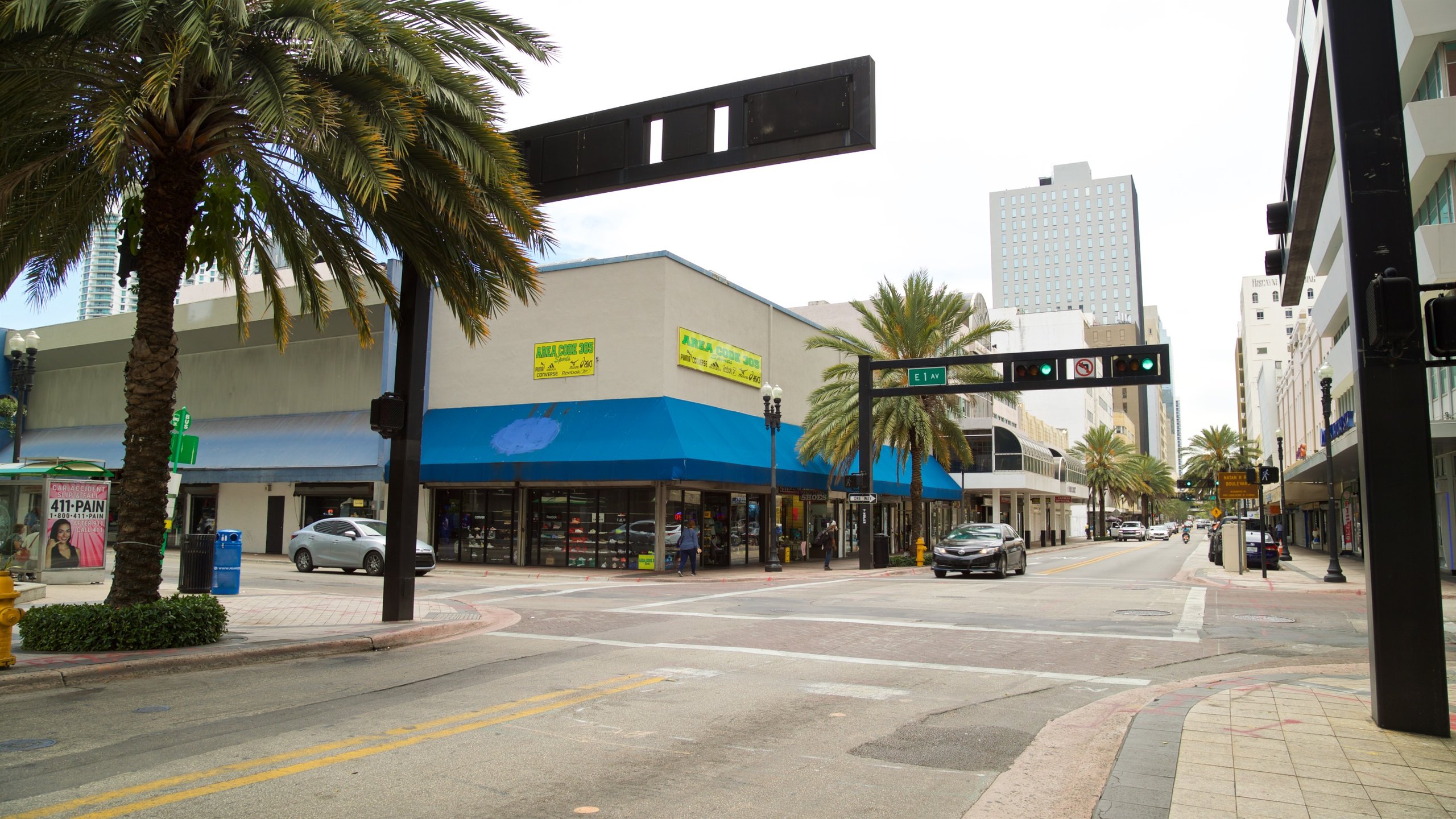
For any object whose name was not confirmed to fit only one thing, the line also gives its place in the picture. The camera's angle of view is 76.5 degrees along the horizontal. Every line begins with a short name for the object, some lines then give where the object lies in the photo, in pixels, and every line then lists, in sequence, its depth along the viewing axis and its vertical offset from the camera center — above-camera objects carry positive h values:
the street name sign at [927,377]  29.09 +4.18
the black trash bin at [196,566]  16.52 -1.14
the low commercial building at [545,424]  27.88 +2.73
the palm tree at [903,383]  34.69 +4.66
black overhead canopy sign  10.80 +4.77
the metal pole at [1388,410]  6.50 +0.74
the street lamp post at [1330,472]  24.97 +1.22
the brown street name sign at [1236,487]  27.78 +0.73
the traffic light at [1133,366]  26.62 +4.18
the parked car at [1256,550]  33.84 -1.39
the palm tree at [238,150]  9.11 +4.01
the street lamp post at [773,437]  29.33 +2.25
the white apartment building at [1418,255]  21.78 +7.97
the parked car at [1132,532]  82.69 -1.87
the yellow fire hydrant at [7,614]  8.46 -1.04
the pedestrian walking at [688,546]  26.58 -1.12
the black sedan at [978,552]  25.66 -1.18
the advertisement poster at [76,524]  18.81 -0.46
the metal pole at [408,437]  13.52 +0.99
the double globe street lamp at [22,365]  28.77 +4.42
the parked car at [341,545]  24.91 -1.14
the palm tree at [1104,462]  83.81 +4.47
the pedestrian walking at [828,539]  31.12 -1.04
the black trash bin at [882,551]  31.64 -1.45
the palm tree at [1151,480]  96.06 +3.59
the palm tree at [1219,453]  84.81 +5.57
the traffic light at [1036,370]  26.81 +4.09
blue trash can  17.78 -1.17
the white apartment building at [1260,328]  127.75 +25.95
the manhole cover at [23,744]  6.34 -1.68
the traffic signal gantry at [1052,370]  26.52 +4.17
